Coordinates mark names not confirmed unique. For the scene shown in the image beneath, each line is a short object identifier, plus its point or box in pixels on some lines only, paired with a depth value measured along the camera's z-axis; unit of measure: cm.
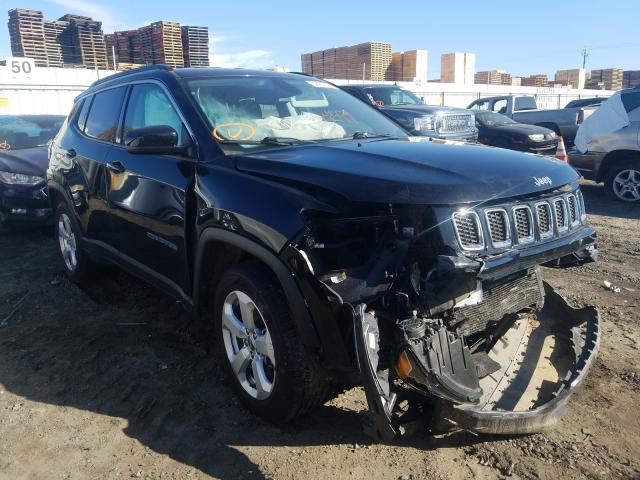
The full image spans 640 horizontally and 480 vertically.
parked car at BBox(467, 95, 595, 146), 1523
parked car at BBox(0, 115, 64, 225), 714
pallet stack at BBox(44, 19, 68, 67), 2006
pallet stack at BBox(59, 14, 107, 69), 2025
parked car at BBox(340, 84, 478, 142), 1042
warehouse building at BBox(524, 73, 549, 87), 4222
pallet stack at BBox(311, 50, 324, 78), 3272
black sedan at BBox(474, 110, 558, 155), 1316
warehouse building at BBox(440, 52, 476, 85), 3416
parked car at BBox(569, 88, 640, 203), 837
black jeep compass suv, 243
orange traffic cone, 874
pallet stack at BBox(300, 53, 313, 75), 3350
